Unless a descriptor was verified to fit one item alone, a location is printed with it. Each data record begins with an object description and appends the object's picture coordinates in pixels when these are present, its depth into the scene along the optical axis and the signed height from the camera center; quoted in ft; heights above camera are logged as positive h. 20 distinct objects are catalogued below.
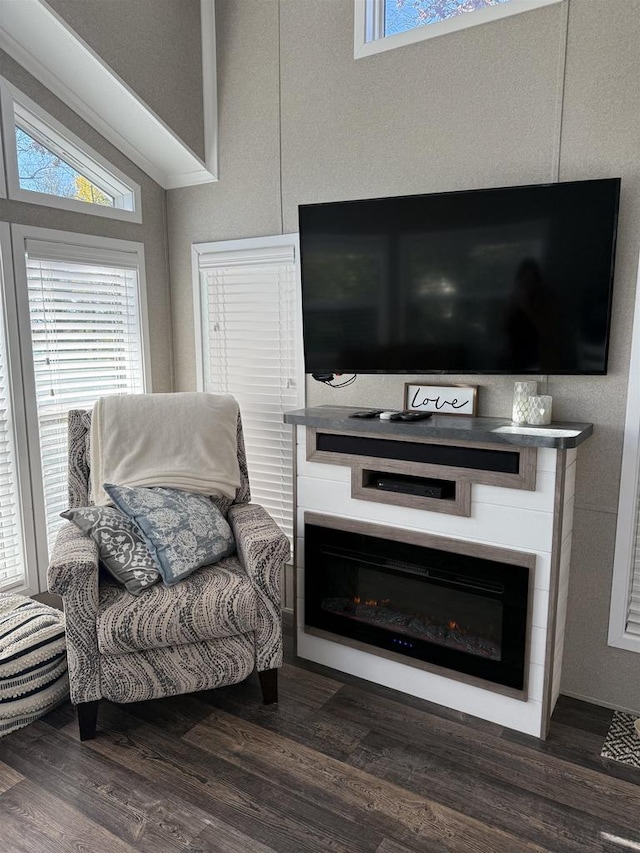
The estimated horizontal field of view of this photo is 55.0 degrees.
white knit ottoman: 7.18 -3.87
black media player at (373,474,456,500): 7.66 -1.86
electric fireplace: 7.43 -3.48
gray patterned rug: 7.00 -4.71
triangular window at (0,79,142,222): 8.73 +2.63
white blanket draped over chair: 8.77 -1.51
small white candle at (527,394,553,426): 7.41 -0.86
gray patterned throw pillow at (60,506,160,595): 7.38 -2.52
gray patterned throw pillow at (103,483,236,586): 7.56 -2.41
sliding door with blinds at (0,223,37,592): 8.79 -1.98
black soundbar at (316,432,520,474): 7.16 -1.41
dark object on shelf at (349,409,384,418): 8.27 -1.02
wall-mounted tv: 7.03 +0.71
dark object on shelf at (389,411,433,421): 7.90 -1.00
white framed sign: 8.29 -0.83
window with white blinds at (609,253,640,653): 7.30 -2.53
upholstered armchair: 6.97 -3.32
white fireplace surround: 7.02 -2.40
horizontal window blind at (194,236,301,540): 10.05 -0.11
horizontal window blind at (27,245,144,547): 9.36 +0.10
